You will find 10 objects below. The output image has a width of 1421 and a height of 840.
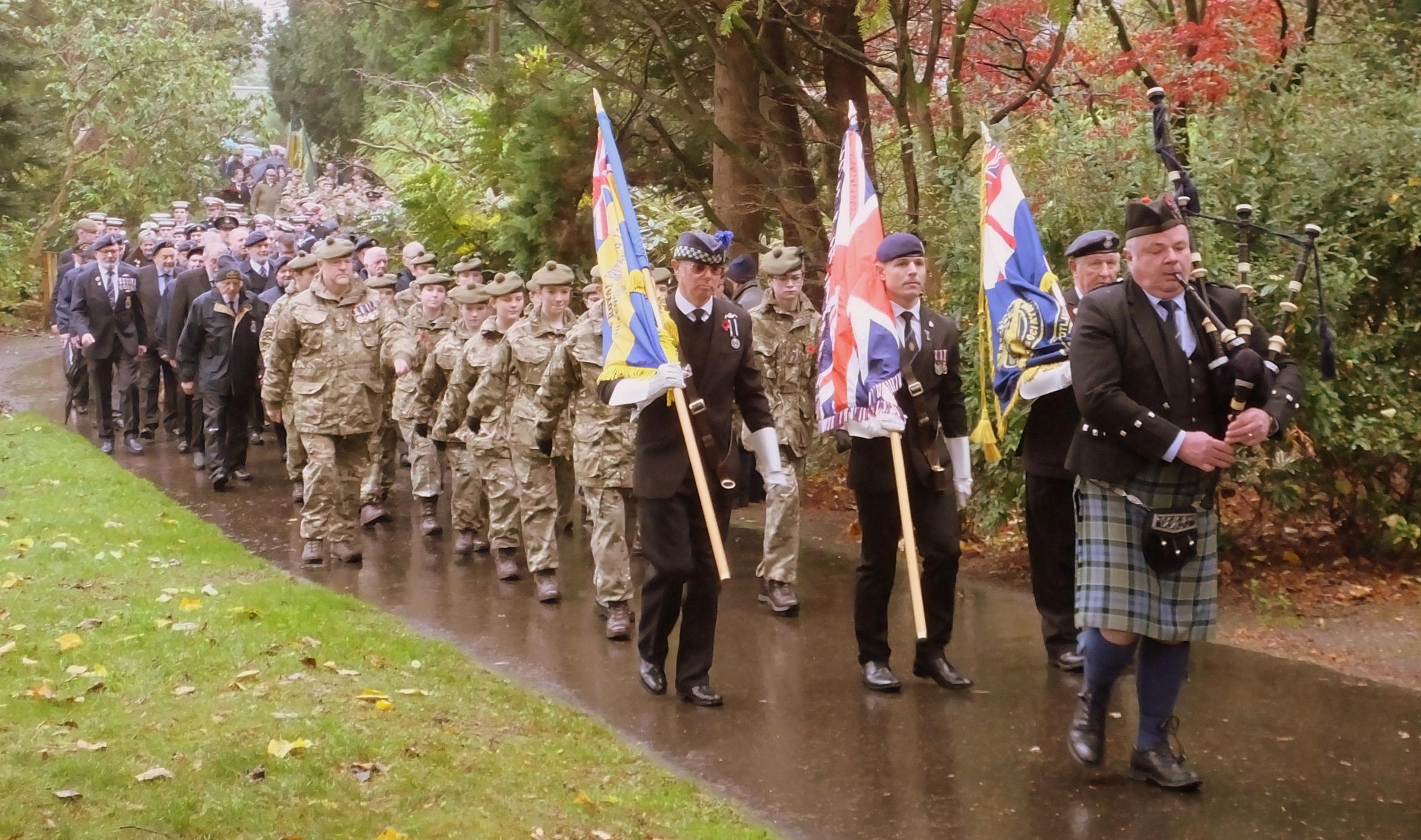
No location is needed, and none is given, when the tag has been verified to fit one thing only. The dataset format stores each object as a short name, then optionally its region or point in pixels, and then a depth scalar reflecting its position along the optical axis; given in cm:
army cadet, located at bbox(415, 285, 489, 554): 1169
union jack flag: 749
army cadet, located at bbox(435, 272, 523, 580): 1089
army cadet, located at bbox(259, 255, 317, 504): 1181
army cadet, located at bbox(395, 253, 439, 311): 1423
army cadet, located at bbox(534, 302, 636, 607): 906
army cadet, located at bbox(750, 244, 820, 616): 1014
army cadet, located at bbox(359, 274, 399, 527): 1308
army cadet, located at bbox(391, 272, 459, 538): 1270
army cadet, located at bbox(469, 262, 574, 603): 1014
